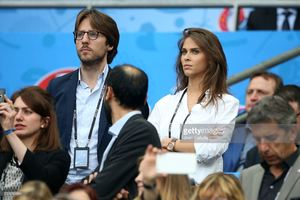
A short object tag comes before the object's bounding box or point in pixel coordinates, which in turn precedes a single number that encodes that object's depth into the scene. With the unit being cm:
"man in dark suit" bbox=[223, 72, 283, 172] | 1375
